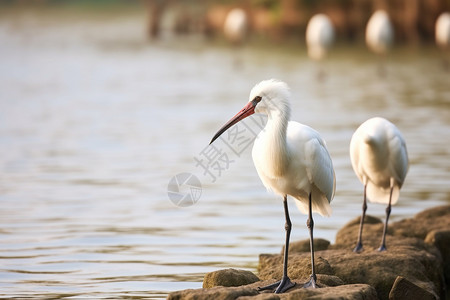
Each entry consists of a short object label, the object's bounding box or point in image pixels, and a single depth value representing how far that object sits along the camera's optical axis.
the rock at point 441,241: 17.72
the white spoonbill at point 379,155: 17.44
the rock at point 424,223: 18.50
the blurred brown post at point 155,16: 74.69
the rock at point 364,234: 17.61
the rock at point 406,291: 14.14
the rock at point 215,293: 12.45
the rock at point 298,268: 14.84
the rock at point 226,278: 14.09
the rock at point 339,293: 12.33
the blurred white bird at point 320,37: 57.28
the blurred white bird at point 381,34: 56.37
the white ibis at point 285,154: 13.98
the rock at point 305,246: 17.11
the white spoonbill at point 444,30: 56.84
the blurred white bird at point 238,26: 69.16
